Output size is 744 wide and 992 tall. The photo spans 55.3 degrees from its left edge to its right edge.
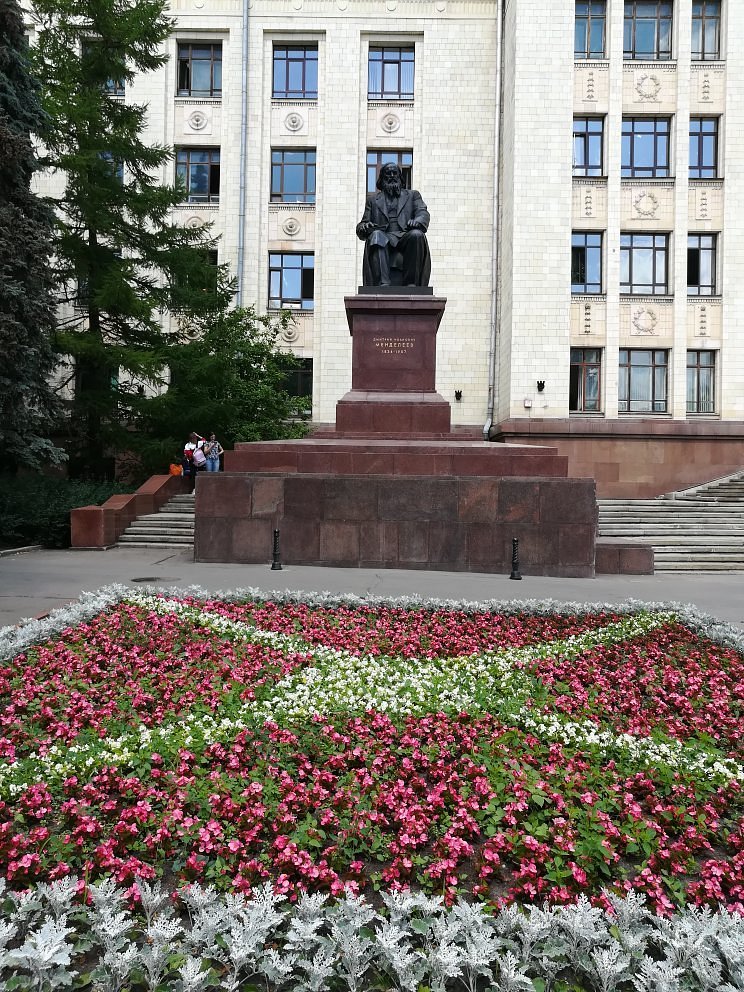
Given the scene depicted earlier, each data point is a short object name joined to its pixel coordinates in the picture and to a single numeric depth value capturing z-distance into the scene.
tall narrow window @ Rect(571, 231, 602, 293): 25.36
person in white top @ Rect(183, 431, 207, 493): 19.00
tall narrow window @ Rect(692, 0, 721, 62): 25.14
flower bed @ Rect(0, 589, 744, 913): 2.74
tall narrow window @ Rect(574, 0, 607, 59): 25.14
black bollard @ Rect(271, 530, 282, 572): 11.16
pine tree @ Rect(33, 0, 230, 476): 18.05
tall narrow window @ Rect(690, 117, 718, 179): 25.25
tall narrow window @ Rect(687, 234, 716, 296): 25.28
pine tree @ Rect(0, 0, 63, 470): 12.31
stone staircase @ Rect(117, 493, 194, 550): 15.45
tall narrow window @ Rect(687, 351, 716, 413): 25.12
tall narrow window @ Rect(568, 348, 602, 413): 25.20
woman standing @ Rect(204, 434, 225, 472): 19.33
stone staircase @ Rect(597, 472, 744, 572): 14.73
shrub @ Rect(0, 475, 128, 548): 14.51
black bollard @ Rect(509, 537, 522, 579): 10.94
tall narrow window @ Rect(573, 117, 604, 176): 25.36
